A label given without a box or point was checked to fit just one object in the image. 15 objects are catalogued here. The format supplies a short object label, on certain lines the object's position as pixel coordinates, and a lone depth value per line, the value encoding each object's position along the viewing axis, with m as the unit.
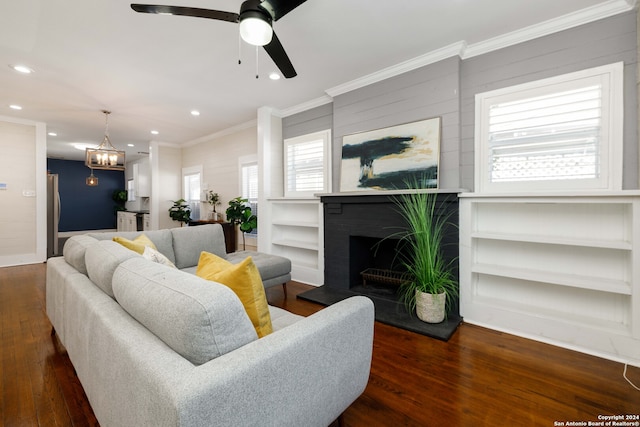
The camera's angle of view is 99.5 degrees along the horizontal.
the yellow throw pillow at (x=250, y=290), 1.19
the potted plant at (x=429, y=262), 2.57
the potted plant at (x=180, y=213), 6.54
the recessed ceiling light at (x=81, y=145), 7.06
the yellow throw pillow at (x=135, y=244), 2.14
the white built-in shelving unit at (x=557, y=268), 2.08
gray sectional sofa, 0.75
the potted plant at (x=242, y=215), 4.85
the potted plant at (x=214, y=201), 6.02
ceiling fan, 1.66
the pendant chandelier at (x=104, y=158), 4.68
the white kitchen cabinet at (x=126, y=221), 8.09
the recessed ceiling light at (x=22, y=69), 3.11
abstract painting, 2.95
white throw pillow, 1.98
